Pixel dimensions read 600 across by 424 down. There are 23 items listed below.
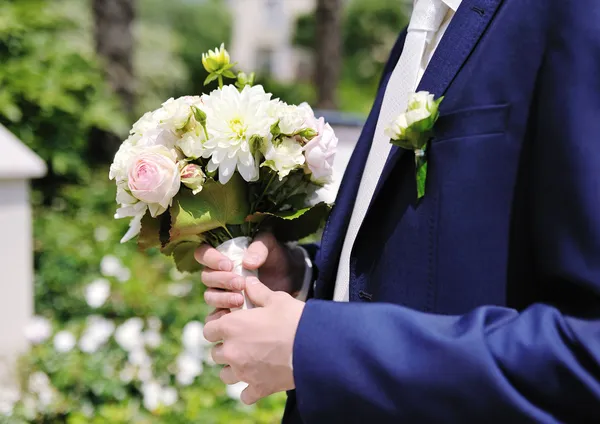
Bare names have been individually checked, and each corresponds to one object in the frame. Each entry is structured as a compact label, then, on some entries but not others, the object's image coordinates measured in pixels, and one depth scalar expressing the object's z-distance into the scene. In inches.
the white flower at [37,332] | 149.9
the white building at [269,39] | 1437.0
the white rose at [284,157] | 54.1
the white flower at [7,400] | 130.0
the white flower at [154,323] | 158.9
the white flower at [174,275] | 187.1
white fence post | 153.1
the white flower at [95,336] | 146.2
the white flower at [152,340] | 148.4
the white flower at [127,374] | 138.6
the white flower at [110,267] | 180.5
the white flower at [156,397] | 133.1
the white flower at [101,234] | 210.0
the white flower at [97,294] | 164.4
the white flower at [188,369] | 139.6
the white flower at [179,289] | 179.6
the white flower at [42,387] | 132.3
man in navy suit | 34.6
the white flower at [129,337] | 146.0
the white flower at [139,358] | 143.2
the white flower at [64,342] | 146.6
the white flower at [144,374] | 139.5
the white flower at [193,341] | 144.3
